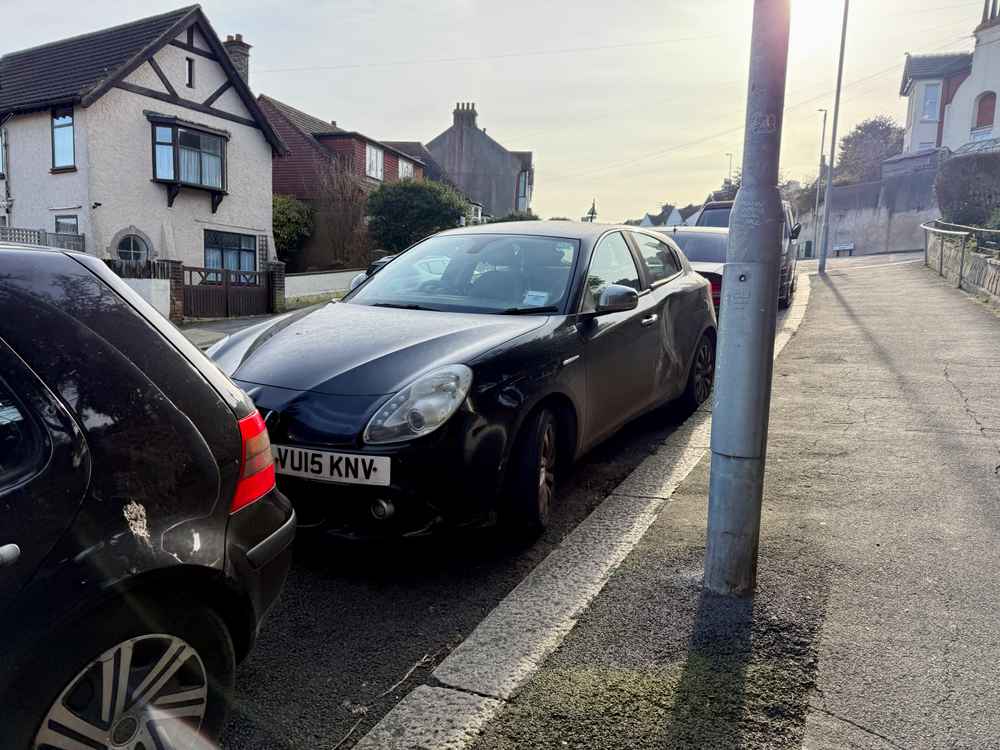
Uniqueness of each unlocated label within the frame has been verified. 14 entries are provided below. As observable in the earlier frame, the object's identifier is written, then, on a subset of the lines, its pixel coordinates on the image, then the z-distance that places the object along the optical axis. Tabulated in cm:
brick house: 3281
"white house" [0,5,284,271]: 2253
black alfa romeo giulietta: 342
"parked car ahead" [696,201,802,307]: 1454
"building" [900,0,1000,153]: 4475
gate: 1944
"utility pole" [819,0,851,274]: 2848
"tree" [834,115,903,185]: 7362
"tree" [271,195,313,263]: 3156
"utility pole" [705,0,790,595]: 314
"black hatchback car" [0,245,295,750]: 175
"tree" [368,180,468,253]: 3153
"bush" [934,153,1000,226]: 3675
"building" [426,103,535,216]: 6097
